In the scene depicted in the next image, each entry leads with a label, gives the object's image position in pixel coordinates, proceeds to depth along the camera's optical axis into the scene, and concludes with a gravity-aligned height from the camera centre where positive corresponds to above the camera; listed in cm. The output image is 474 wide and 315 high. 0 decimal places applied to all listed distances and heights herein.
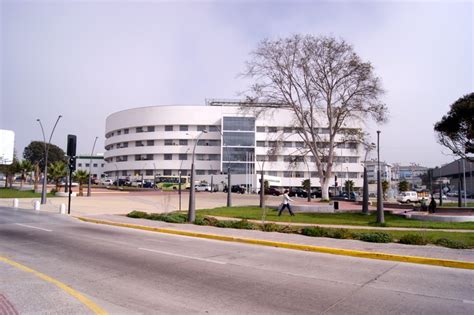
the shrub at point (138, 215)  2100 -181
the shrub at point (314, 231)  1432 -177
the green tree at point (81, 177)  4484 +56
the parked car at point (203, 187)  7551 -70
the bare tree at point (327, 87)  3631 +988
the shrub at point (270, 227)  1579 -181
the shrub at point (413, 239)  1232 -174
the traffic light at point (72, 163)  2461 +121
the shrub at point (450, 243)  1158 -176
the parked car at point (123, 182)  8815 +9
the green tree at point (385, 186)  5653 +1
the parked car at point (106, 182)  8755 +5
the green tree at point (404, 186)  6806 +6
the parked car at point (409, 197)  4748 -135
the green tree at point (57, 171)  4606 +128
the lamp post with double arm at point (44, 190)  3225 -74
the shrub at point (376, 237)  1286 -176
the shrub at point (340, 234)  1376 -177
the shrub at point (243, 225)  1652 -180
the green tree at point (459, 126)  2438 +413
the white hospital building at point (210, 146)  9256 +951
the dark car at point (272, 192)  6331 -126
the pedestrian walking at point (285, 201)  2365 -105
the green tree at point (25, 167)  5736 +220
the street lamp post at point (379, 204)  1955 -92
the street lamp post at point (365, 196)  2552 -71
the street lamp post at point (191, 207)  1906 -118
